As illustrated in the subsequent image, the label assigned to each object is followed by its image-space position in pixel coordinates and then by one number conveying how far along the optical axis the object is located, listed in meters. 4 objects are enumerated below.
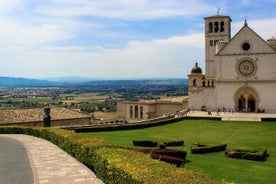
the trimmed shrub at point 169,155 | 18.20
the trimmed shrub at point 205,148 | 23.28
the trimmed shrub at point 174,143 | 26.22
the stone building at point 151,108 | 64.88
